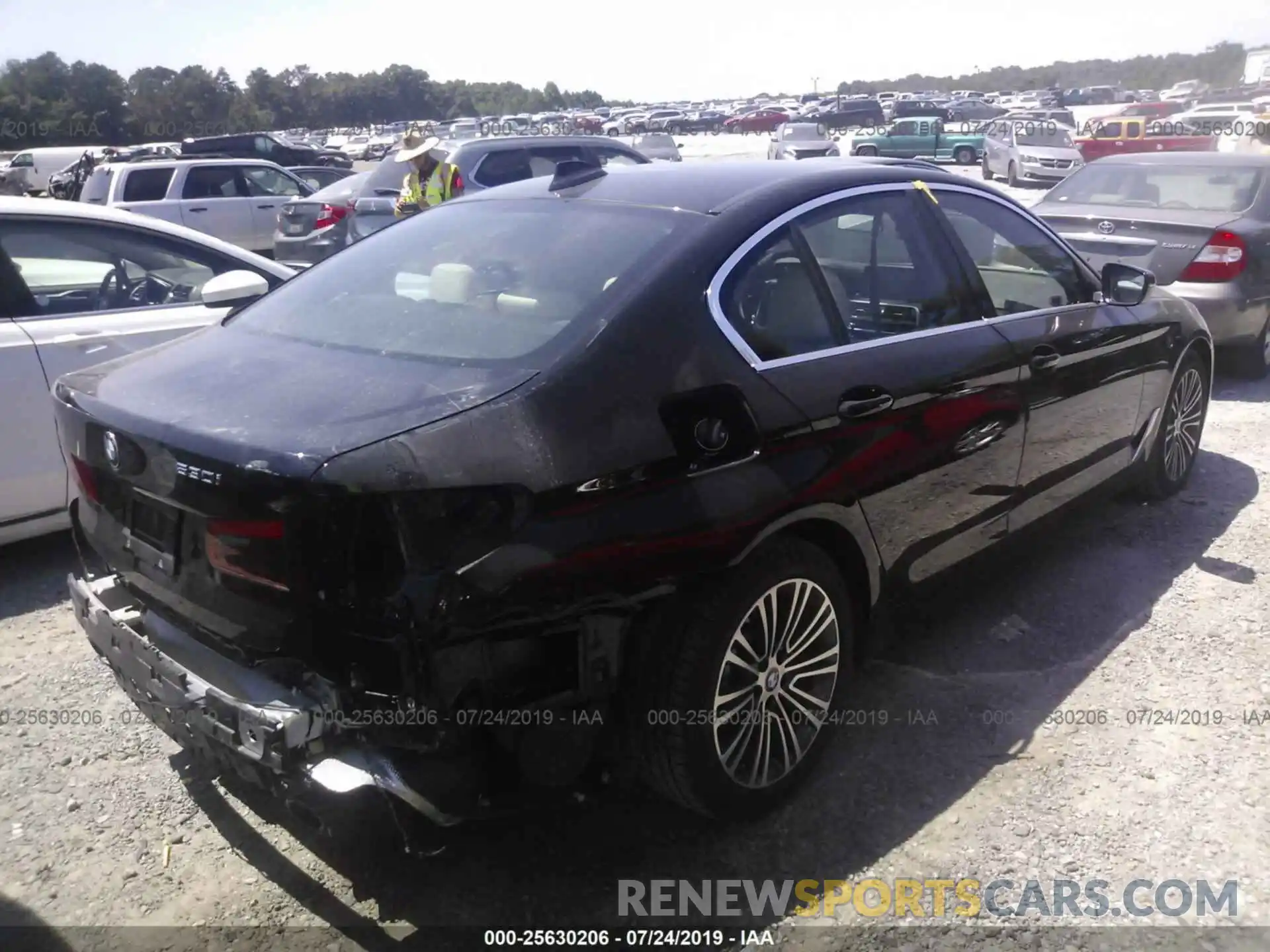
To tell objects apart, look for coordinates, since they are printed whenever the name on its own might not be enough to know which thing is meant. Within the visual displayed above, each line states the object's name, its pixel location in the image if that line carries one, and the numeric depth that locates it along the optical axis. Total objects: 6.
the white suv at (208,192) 14.29
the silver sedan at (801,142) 29.91
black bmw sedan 2.14
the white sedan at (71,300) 4.25
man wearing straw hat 8.14
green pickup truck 31.00
